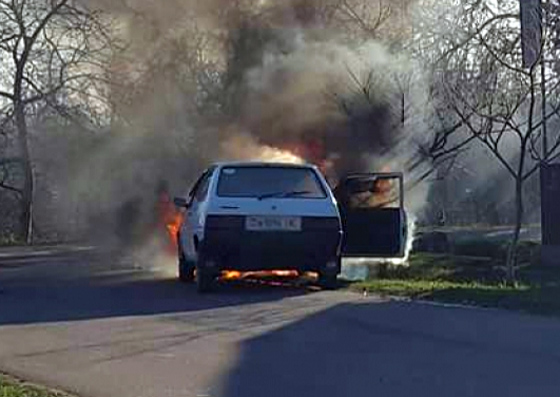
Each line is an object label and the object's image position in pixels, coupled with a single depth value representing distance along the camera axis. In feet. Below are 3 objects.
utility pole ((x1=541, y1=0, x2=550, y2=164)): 68.46
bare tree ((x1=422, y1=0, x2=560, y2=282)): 71.77
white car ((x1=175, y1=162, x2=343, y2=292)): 47.55
